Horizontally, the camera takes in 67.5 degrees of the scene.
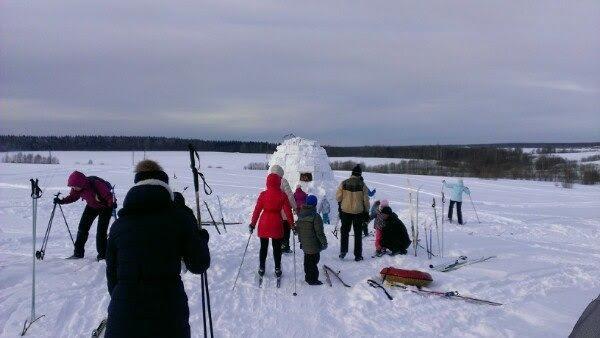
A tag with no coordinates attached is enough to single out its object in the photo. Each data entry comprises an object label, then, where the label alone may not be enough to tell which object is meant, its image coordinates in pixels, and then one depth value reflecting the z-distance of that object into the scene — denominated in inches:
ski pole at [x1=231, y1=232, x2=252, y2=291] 241.1
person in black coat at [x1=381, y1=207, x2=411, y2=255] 317.4
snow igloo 581.9
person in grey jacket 250.1
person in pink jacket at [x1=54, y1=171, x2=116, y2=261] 258.1
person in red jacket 247.9
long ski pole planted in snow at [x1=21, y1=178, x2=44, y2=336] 174.1
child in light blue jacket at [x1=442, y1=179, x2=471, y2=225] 518.9
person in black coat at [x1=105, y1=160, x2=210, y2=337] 106.6
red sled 243.4
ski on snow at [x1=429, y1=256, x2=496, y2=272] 284.8
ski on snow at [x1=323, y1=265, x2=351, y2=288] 247.2
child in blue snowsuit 541.3
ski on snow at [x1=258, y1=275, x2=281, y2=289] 243.4
